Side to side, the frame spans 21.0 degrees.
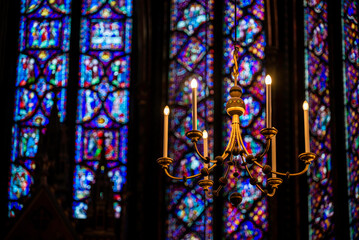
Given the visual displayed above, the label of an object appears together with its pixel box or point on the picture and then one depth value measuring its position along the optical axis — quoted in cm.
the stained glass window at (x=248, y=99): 1103
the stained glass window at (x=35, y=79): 1152
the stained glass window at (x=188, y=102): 1114
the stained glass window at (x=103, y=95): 1146
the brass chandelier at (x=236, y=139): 706
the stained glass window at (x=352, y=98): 1116
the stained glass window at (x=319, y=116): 1102
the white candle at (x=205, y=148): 739
